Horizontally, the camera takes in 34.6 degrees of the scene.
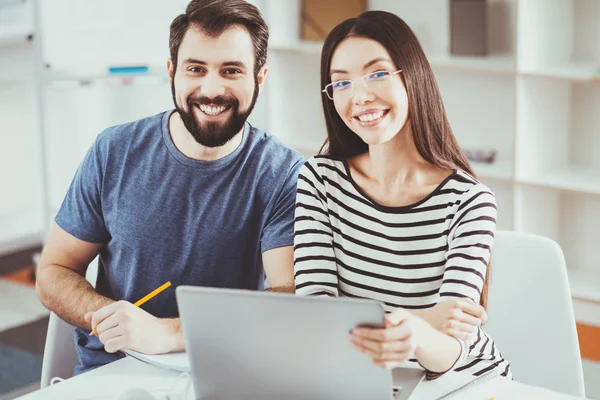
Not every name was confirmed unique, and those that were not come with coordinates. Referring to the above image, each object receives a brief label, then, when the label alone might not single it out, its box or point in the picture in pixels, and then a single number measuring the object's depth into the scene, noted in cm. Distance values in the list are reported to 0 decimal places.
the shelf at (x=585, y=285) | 327
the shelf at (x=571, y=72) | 310
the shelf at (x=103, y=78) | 342
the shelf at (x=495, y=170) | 338
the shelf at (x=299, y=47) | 377
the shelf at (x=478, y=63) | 329
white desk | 146
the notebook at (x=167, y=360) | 158
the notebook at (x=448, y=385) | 147
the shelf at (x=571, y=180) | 320
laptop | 124
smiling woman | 158
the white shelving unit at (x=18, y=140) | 415
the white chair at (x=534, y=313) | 168
